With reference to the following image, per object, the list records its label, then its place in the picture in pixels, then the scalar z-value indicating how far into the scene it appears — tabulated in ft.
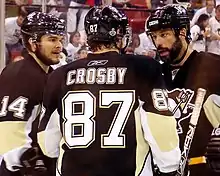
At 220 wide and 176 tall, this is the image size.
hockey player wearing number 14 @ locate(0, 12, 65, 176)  17.28
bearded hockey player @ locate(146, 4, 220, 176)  17.44
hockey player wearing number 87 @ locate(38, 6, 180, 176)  14.52
